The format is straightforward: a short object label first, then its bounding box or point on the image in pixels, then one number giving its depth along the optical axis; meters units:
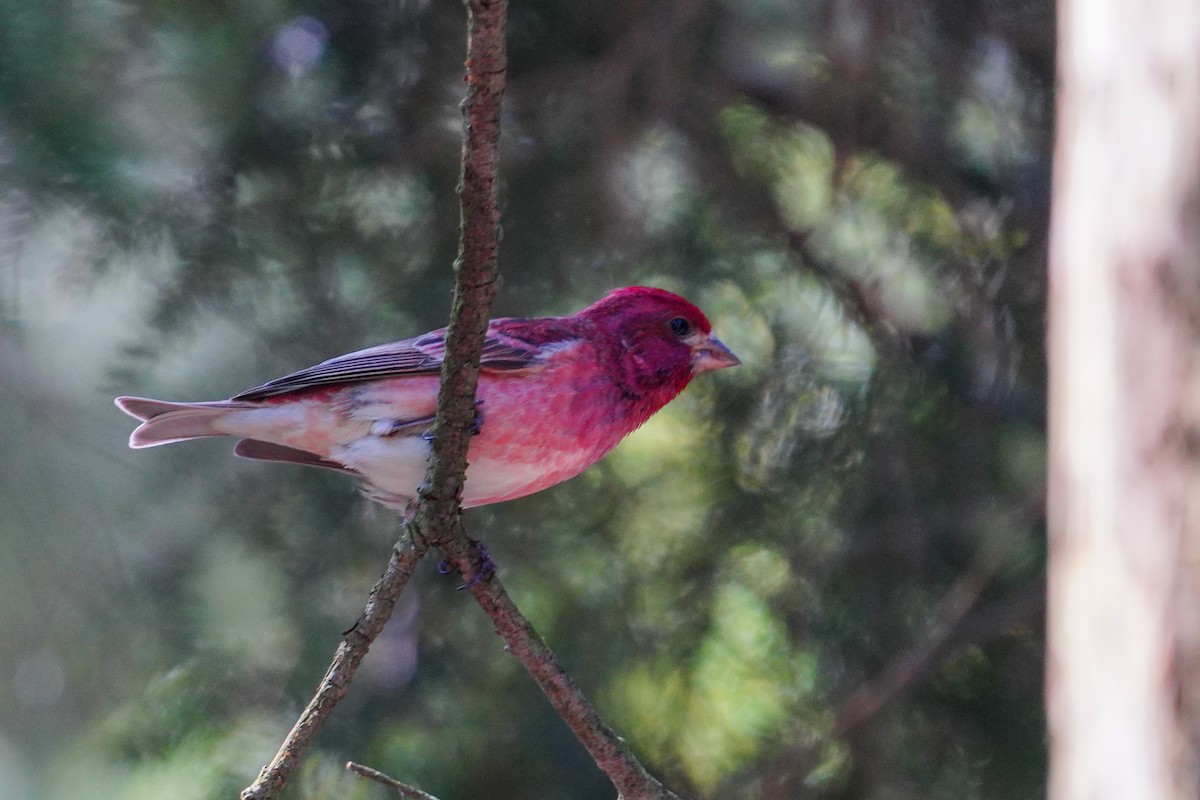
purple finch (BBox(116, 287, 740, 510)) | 6.82
